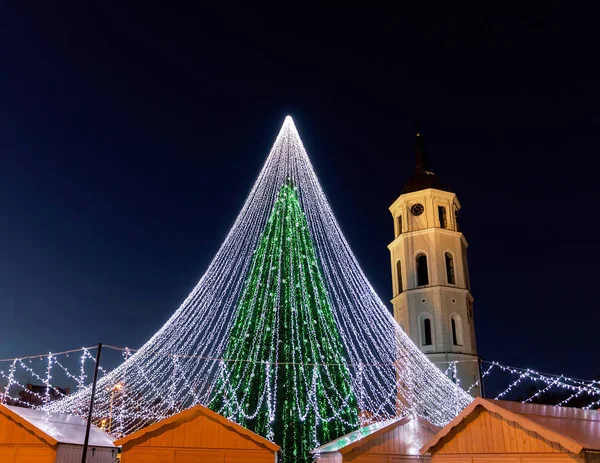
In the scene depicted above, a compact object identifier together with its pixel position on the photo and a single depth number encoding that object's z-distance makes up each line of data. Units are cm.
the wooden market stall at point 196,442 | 1430
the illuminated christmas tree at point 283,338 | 1842
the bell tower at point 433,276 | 3669
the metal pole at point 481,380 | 1808
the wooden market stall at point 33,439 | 1479
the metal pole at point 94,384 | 1405
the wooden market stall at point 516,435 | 1084
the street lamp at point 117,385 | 2028
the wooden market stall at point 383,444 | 1570
